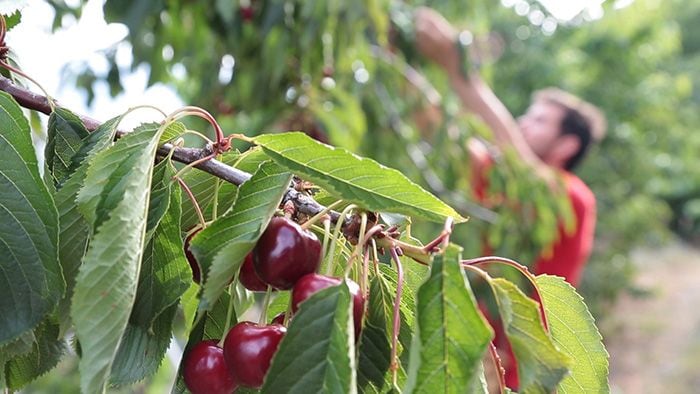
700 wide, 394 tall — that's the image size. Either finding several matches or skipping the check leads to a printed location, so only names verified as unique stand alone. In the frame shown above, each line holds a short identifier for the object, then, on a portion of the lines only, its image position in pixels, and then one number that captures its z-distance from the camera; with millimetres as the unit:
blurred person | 2734
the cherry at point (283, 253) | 521
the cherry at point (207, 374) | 543
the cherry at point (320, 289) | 495
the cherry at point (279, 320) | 579
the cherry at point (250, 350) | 506
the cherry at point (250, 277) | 574
